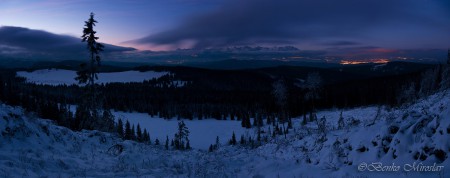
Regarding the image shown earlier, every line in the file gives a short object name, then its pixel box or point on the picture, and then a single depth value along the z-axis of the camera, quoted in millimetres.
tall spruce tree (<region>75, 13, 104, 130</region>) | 26250
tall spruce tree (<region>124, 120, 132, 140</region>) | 65625
